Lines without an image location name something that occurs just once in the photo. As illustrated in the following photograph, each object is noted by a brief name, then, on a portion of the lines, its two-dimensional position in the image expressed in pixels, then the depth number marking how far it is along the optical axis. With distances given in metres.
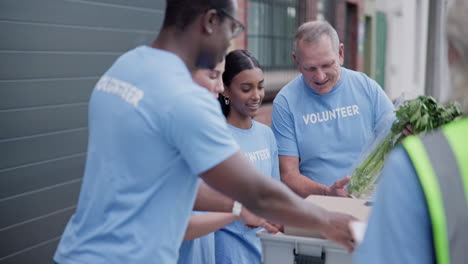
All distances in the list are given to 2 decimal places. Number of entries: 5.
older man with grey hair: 3.24
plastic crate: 2.17
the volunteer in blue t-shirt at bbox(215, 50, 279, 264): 2.74
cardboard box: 2.20
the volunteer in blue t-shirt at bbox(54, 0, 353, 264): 1.71
